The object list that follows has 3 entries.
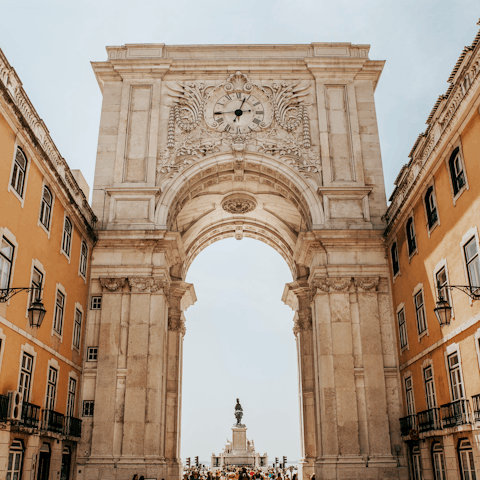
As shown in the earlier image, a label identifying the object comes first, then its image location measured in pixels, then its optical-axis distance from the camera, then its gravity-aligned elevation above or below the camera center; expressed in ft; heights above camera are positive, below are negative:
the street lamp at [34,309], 53.21 +13.69
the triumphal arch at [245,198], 80.02 +36.93
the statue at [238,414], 197.81 +16.37
